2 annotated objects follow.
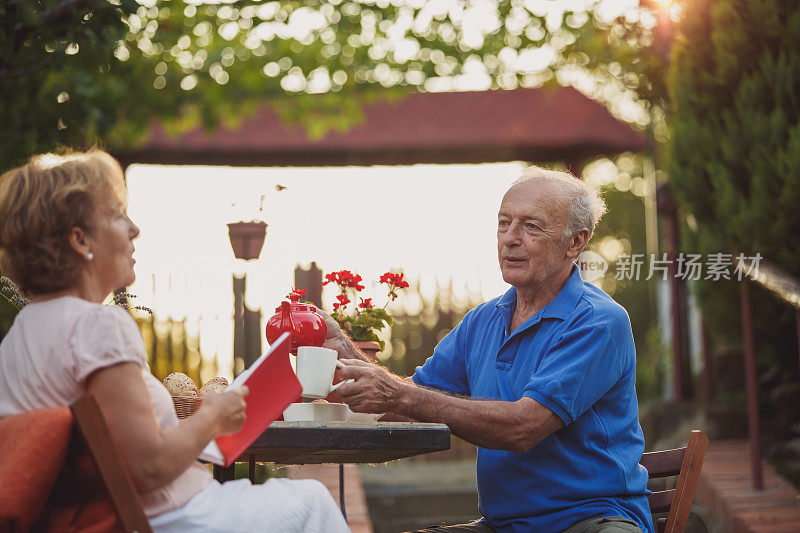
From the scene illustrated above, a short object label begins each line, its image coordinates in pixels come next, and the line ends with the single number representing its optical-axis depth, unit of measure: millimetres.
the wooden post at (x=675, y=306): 9023
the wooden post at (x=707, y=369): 7797
